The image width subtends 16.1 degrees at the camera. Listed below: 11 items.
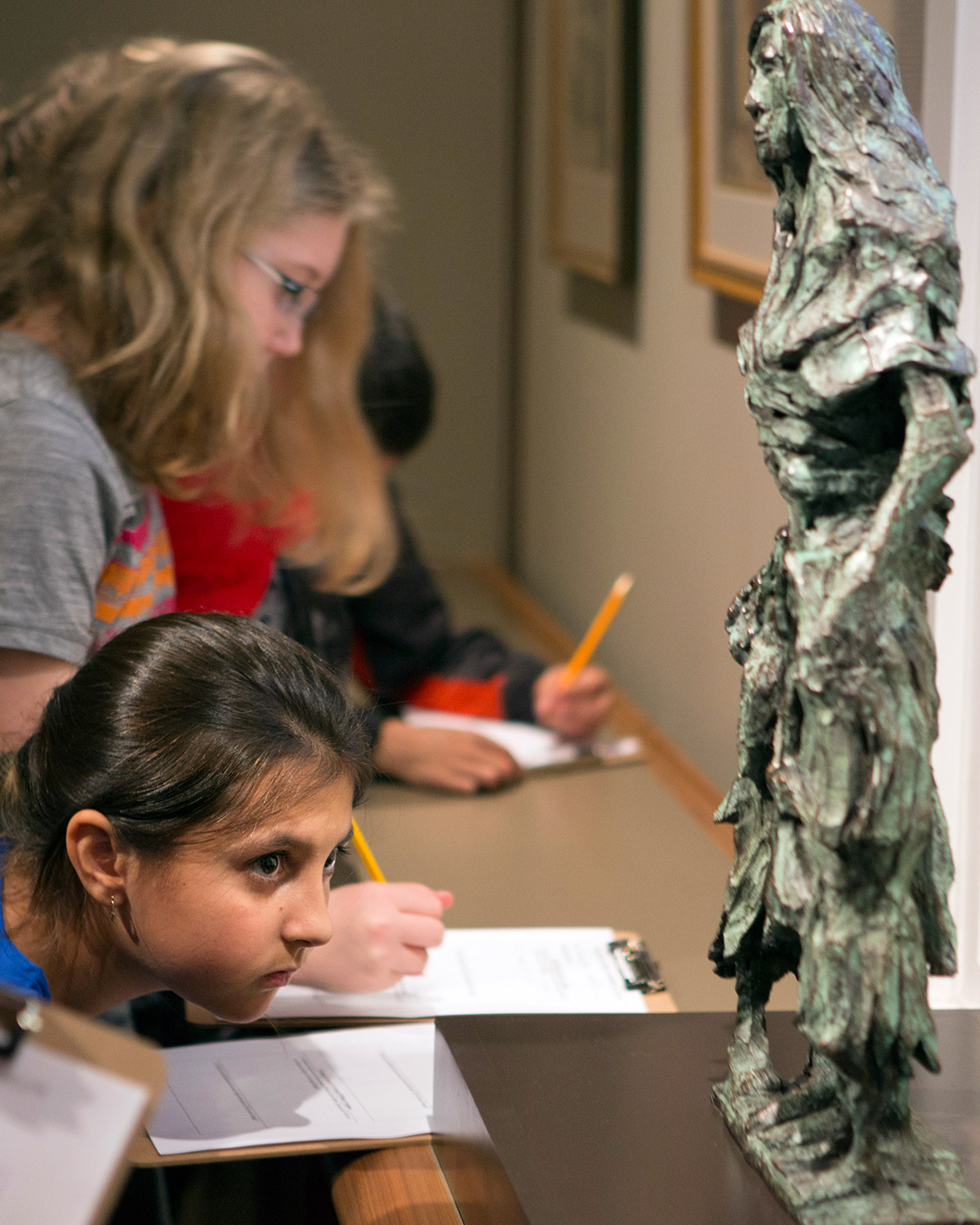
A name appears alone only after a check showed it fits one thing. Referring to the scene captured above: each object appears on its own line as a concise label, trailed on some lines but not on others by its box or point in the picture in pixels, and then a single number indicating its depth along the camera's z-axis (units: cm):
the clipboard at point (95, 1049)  173
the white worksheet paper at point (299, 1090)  222
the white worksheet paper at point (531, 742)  308
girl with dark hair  215
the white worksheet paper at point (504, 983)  240
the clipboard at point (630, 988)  238
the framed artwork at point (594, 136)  343
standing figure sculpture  194
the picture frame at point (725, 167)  282
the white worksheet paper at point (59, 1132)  173
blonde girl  239
